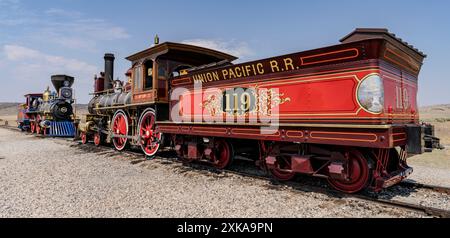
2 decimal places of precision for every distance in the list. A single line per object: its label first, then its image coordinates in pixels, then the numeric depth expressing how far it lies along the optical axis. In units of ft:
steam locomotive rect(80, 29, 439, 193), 15.89
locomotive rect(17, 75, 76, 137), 66.23
